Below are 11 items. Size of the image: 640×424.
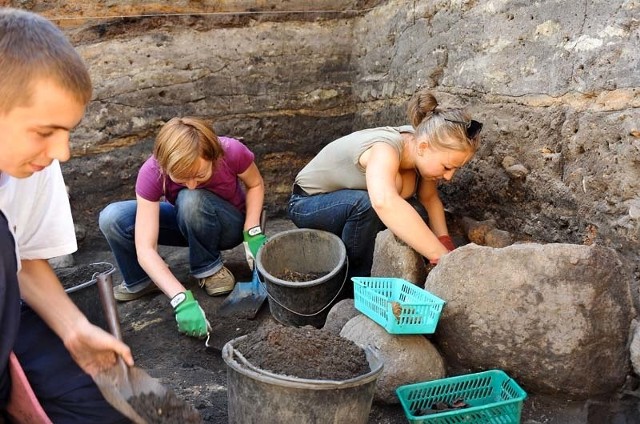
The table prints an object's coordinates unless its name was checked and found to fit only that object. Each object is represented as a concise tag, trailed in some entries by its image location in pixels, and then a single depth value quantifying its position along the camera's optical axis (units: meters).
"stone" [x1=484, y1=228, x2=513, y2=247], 2.61
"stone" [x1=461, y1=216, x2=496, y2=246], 2.75
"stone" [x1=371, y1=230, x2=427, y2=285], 2.45
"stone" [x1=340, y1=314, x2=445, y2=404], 2.05
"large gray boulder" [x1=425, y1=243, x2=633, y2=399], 2.00
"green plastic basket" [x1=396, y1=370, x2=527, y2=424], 1.88
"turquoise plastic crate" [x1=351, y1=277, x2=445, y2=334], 2.06
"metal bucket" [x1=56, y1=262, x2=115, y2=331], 2.42
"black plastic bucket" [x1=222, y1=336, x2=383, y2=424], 1.69
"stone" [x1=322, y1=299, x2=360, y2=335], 2.44
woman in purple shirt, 2.60
